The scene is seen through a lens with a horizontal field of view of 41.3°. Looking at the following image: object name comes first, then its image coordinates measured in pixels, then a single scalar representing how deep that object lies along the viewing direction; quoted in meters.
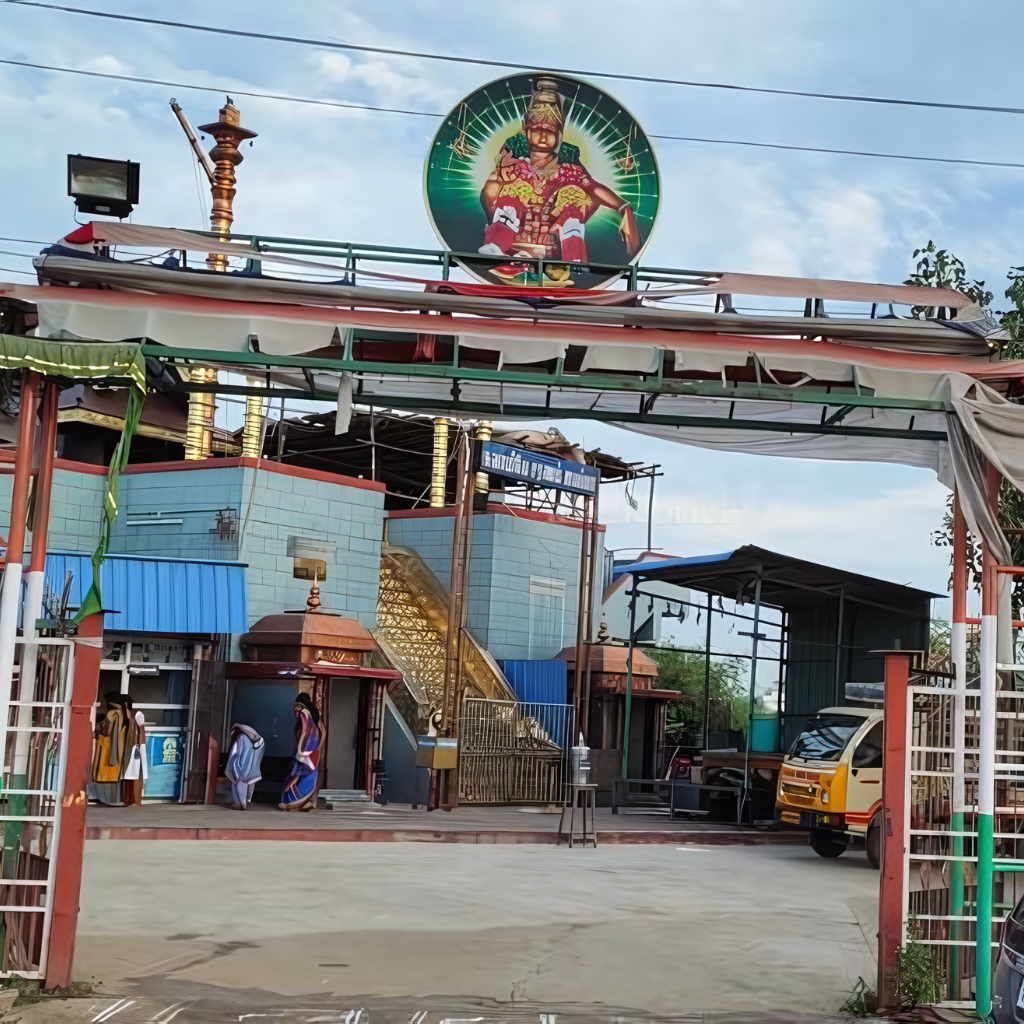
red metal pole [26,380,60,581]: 8.40
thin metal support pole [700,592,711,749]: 24.68
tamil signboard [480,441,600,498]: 23.19
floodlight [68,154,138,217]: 9.39
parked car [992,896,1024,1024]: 5.87
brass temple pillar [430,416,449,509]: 31.22
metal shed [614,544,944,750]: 23.39
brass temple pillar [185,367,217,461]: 28.64
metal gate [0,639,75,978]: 8.00
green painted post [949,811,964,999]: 8.38
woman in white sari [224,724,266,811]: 21.94
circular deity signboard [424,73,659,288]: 10.23
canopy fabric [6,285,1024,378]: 8.48
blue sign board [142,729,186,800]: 21.97
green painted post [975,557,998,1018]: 8.16
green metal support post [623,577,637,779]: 24.16
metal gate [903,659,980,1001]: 8.36
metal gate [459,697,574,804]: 23.88
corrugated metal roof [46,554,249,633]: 21.16
